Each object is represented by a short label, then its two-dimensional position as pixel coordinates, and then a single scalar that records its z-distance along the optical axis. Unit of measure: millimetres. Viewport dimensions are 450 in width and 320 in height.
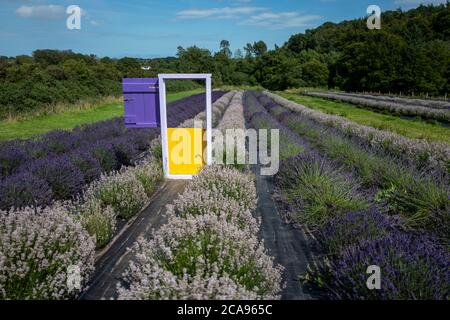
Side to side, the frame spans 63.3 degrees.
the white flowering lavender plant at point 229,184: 5242
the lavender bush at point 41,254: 2930
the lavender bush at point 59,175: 5684
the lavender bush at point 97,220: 4406
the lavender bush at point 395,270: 2680
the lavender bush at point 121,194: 5484
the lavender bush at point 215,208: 4129
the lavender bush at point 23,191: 4492
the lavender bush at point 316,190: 5035
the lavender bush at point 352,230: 3890
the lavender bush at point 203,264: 2539
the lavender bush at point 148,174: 6708
